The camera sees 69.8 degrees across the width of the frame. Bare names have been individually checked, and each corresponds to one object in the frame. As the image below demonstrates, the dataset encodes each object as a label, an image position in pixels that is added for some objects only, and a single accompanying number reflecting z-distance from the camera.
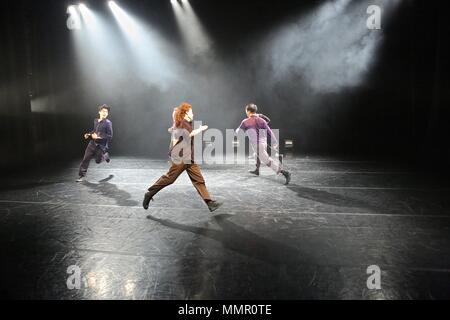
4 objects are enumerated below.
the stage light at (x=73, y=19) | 10.77
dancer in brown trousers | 4.33
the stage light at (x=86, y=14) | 10.83
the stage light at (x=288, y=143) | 11.18
